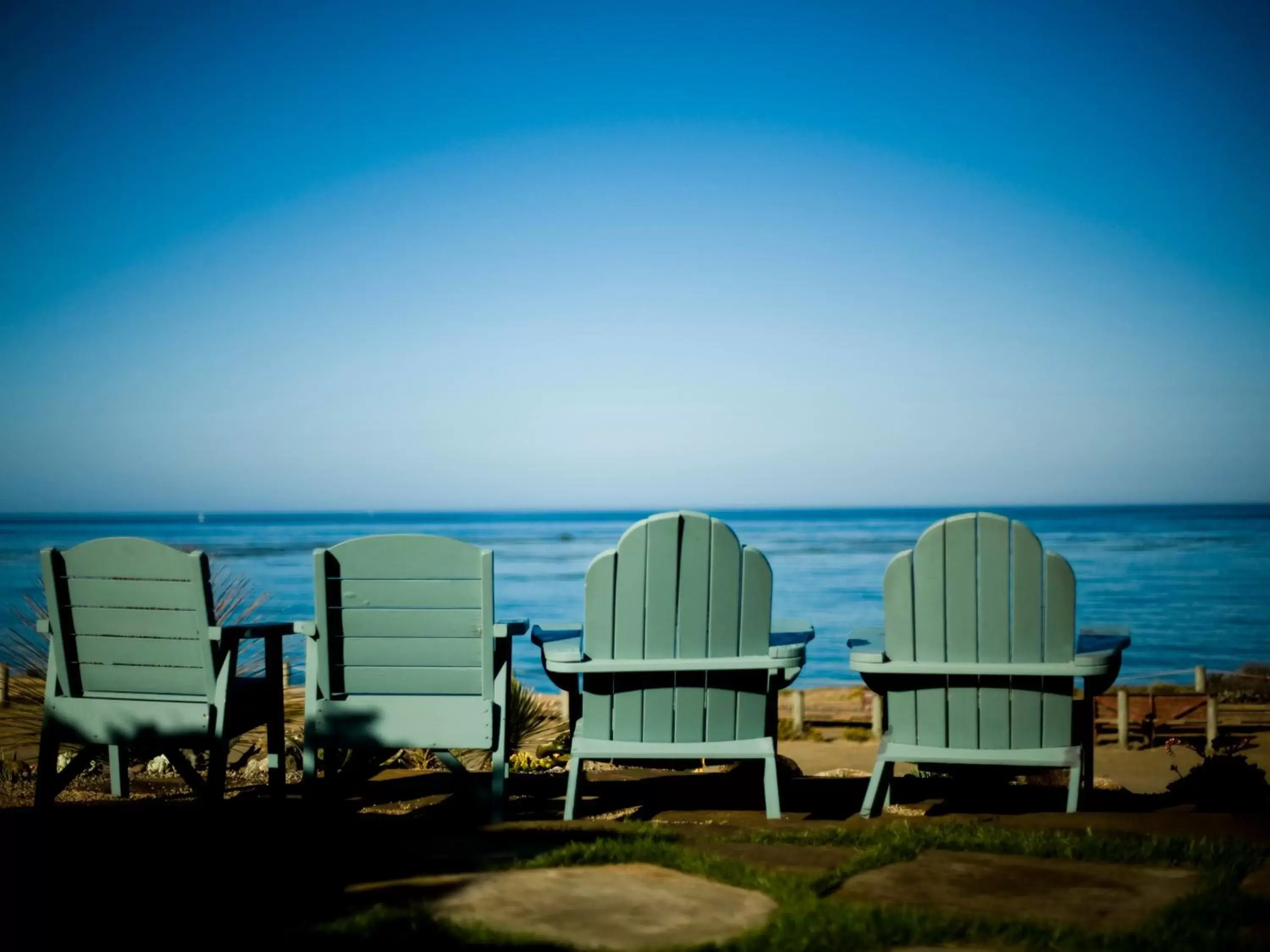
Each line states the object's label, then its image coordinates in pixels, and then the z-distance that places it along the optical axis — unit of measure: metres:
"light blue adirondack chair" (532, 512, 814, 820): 3.64
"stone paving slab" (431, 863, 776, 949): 2.26
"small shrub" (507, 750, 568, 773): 5.54
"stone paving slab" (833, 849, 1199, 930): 2.36
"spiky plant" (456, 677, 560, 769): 6.17
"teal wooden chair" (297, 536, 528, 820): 3.56
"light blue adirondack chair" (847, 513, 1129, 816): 3.52
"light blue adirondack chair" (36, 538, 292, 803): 3.61
